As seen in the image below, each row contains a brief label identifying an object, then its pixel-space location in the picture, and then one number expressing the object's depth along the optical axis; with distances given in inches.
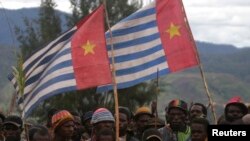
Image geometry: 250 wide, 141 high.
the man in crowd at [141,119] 599.9
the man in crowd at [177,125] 559.0
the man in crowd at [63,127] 484.1
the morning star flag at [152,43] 610.9
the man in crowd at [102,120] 500.7
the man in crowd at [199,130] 490.0
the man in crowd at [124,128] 560.6
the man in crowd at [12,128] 530.9
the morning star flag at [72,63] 580.4
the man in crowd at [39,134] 468.5
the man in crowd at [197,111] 616.2
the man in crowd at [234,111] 565.4
